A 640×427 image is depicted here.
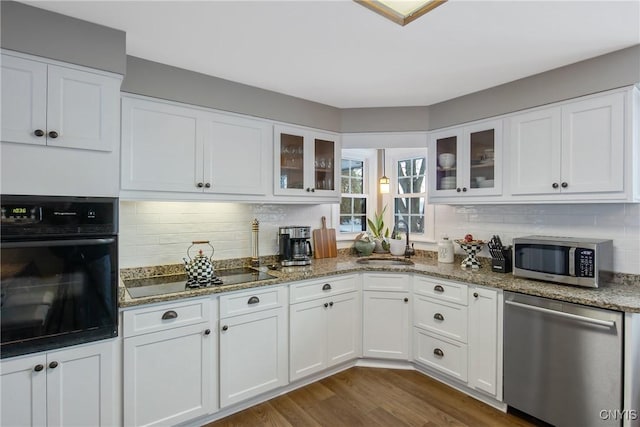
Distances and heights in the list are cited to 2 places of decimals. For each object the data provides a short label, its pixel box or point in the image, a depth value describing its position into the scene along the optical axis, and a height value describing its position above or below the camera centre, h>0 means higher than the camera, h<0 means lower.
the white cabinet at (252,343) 2.33 -0.92
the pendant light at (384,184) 3.86 +0.34
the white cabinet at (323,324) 2.68 -0.91
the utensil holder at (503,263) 2.73 -0.39
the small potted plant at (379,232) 3.81 -0.20
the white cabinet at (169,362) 2.00 -0.92
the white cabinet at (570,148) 2.17 +0.46
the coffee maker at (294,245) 3.07 -0.29
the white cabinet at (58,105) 1.65 +0.54
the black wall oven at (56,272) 1.62 -0.30
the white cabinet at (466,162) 2.80 +0.46
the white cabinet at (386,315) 3.01 -0.89
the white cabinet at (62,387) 1.64 -0.88
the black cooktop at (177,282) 2.18 -0.49
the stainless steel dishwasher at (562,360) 1.95 -0.89
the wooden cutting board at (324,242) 3.51 -0.29
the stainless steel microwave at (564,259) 2.19 -0.30
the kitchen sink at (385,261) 3.38 -0.47
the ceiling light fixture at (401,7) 1.66 +1.02
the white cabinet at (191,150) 2.26 +0.45
